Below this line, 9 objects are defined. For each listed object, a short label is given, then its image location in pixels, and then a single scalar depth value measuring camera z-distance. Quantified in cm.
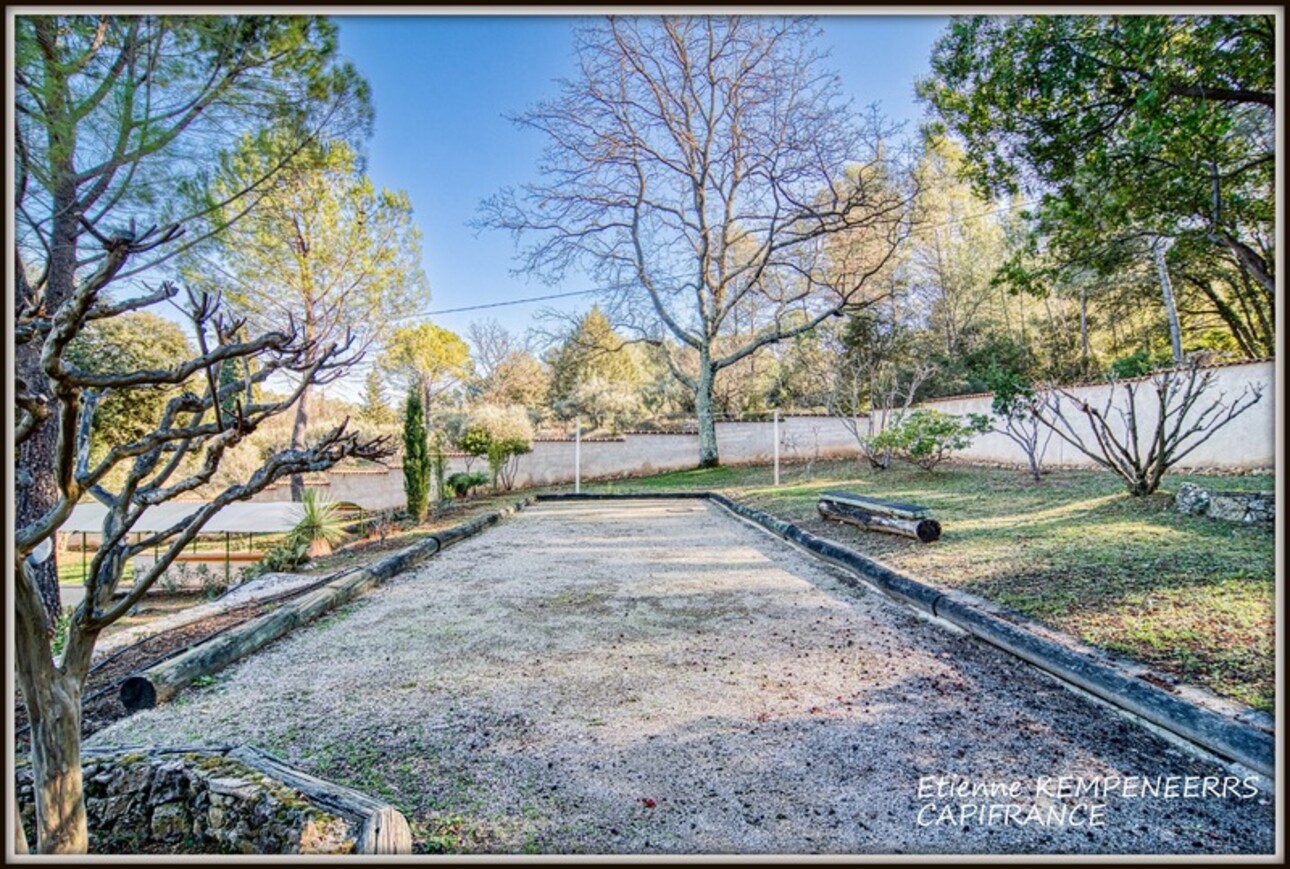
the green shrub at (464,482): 1044
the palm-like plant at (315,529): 605
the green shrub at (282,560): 525
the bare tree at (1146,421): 454
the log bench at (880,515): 413
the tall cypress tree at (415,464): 749
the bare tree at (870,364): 1263
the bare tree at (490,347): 2112
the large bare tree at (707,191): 1085
